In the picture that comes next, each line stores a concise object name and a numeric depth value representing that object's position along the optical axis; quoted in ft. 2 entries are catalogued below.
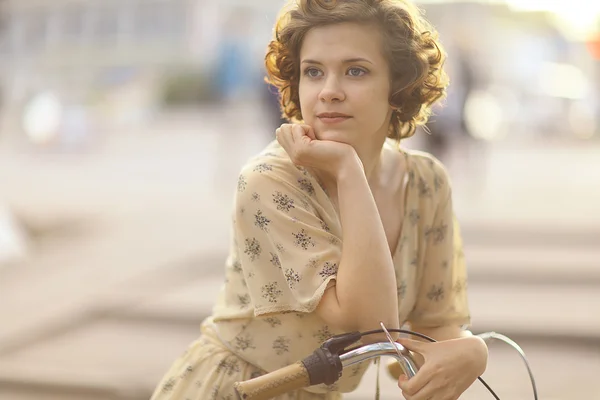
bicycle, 6.94
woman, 7.23
